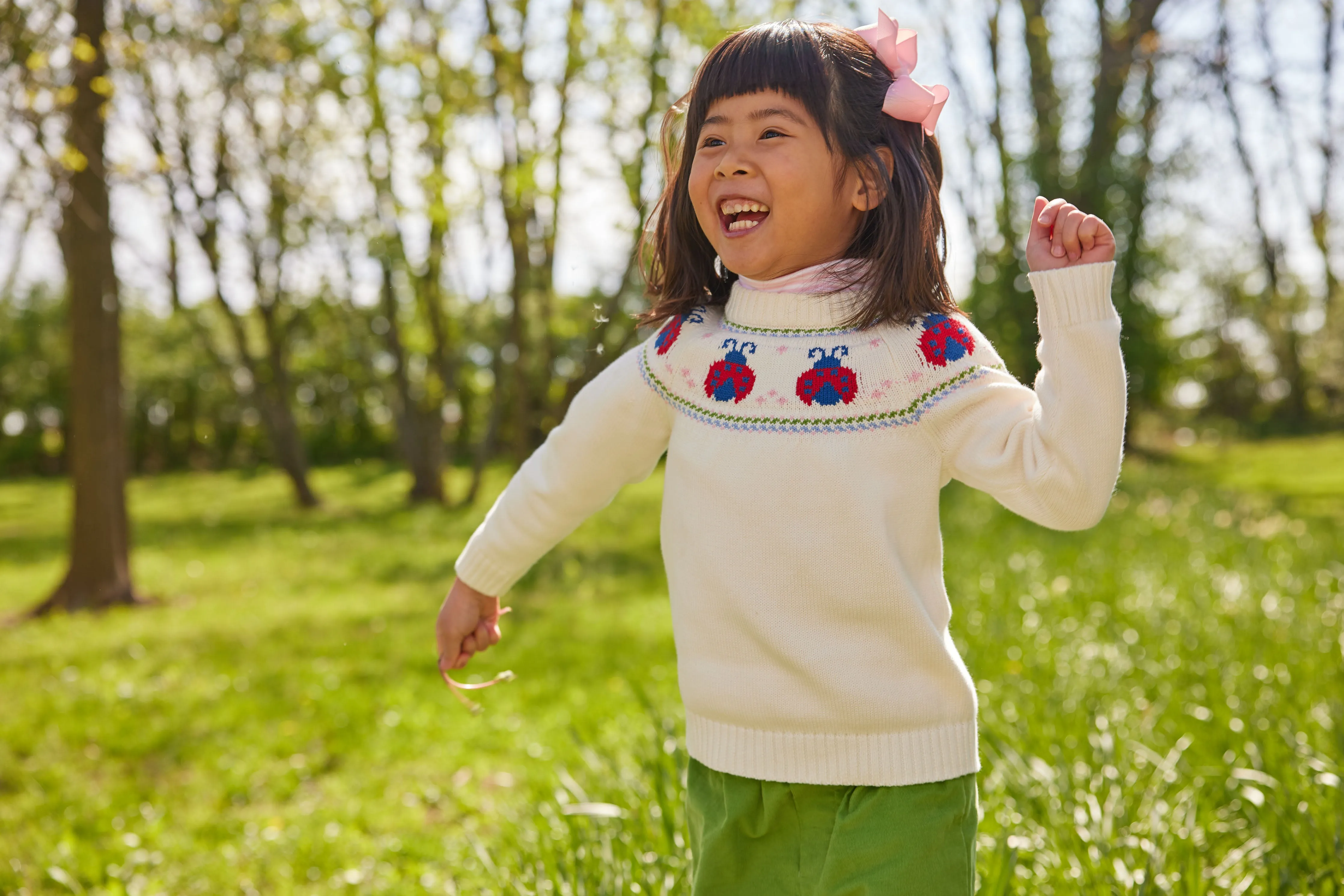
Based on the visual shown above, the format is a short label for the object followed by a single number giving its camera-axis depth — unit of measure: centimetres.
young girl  166
